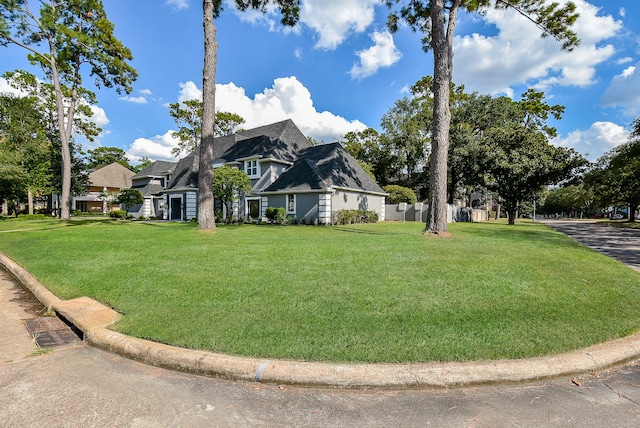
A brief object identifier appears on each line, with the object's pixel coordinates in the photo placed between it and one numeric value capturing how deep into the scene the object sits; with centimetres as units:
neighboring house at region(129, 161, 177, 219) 3247
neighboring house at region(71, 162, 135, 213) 4438
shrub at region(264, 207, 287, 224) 2064
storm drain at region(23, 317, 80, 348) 368
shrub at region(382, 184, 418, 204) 2848
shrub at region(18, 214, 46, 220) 2665
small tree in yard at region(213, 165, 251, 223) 1947
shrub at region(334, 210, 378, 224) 2006
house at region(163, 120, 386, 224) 2041
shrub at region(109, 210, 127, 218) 3216
